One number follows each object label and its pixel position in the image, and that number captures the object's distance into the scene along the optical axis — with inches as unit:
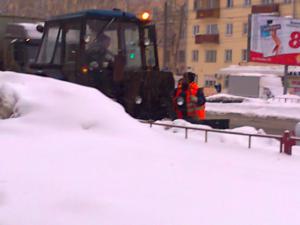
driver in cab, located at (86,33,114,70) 401.4
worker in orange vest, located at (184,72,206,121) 430.3
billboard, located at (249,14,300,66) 1222.9
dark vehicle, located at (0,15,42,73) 526.0
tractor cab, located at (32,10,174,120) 402.3
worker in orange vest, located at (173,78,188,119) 428.5
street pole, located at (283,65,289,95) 1204.2
